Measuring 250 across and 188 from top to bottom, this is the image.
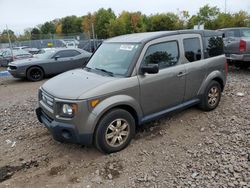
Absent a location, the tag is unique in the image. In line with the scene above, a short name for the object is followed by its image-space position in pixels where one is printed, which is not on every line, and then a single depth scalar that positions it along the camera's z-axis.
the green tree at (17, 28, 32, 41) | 36.57
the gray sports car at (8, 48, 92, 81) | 8.26
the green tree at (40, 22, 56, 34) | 61.74
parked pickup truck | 6.60
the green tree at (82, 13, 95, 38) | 43.10
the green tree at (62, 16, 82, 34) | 54.59
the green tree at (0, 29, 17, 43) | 33.00
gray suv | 2.75
